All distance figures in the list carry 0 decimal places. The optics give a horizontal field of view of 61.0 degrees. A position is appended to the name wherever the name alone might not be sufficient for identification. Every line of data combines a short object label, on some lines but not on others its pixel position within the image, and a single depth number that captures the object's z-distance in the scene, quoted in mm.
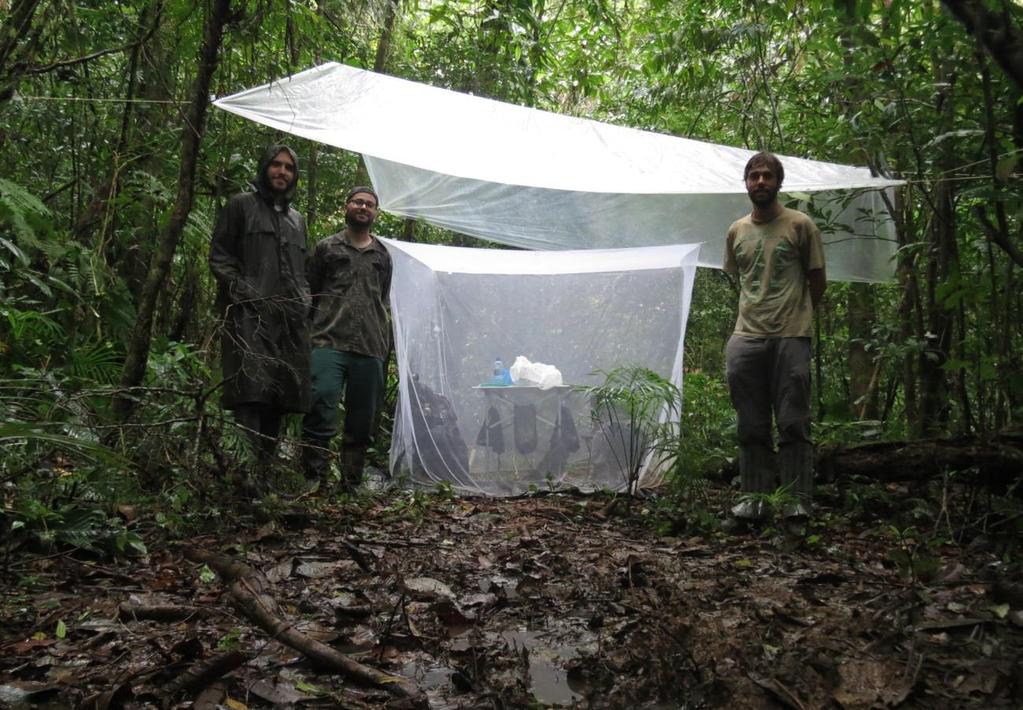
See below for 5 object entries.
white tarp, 3596
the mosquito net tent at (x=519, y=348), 4359
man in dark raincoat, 3117
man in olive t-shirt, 3232
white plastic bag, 4359
